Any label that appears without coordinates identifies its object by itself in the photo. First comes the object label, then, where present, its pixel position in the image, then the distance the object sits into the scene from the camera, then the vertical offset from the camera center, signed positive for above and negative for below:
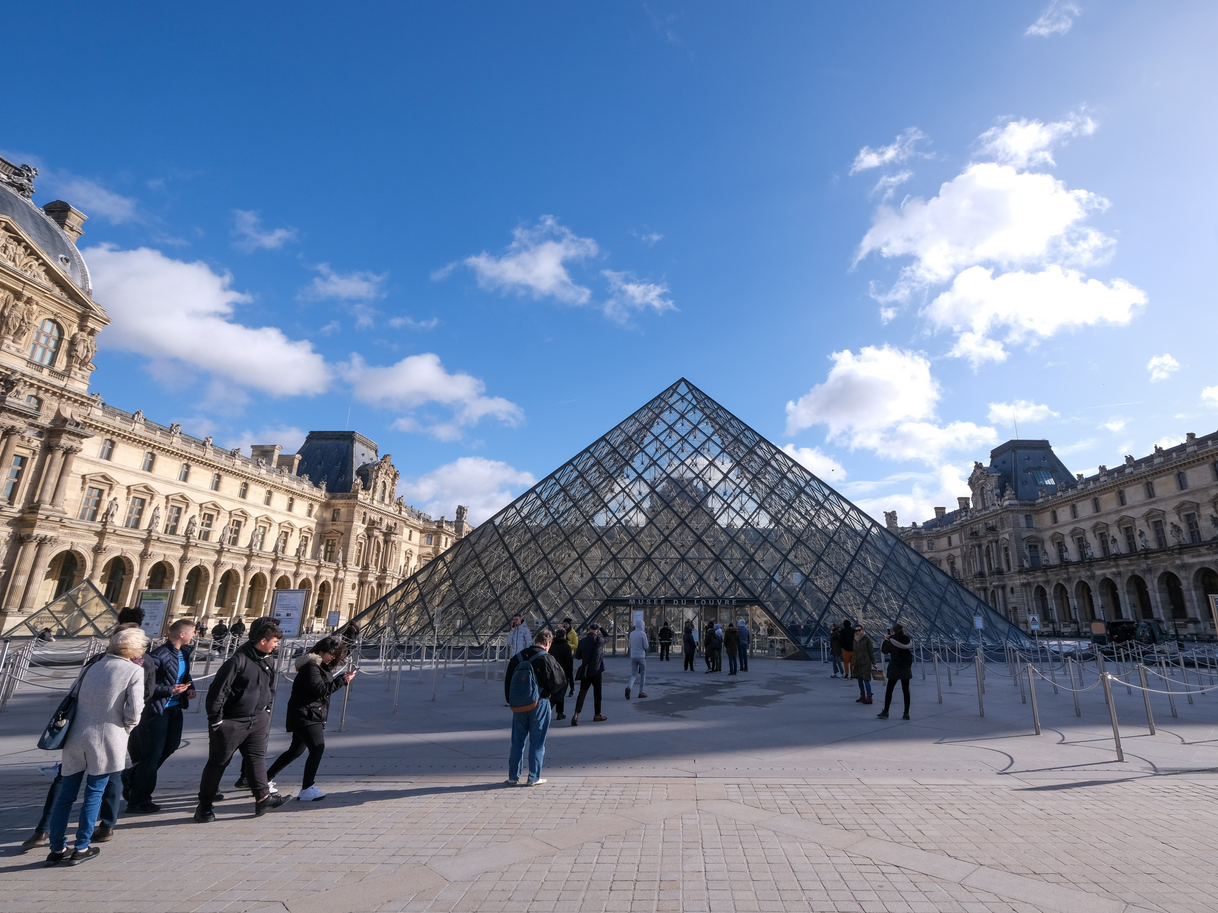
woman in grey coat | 3.45 -0.75
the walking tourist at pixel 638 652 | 9.86 -0.36
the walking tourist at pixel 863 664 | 9.70 -0.42
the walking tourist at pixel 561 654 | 8.45 -0.37
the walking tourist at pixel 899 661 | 8.23 -0.30
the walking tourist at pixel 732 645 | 13.33 -0.25
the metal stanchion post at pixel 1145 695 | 7.41 -0.59
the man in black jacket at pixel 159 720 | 4.41 -0.81
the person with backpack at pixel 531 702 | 5.05 -0.63
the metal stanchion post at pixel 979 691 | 8.63 -0.70
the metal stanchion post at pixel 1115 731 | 5.91 -0.82
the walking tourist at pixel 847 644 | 12.84 -0.14
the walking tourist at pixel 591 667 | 7.97 -0.51
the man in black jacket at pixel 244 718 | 4.21 -0.73
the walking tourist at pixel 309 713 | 4.64 -0.74
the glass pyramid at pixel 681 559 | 17.53 +2.29
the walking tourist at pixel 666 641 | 17.17 -0.28
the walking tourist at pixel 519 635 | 10.29 -0.16
